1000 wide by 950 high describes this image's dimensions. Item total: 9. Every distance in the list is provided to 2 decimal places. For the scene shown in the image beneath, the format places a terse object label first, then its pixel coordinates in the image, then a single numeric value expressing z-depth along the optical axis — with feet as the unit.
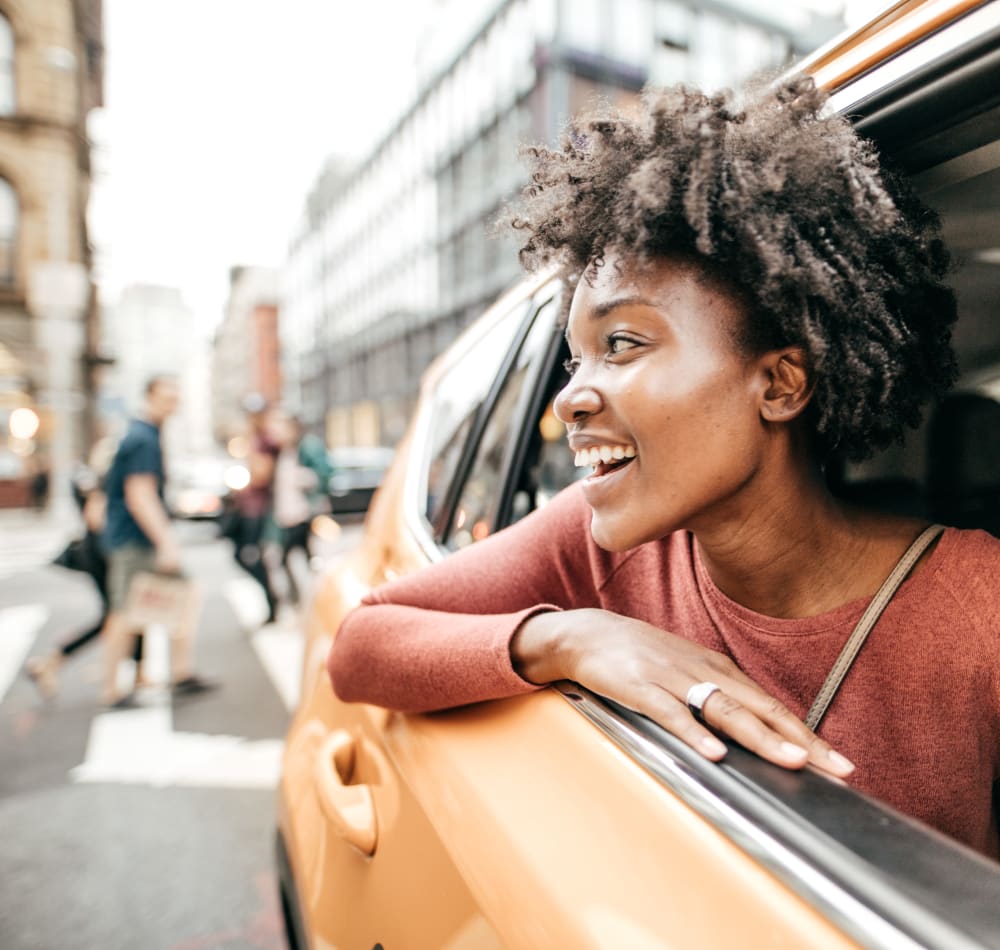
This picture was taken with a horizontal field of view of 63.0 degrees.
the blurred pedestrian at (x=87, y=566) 15.37
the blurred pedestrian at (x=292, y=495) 21.59
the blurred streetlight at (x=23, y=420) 62.44
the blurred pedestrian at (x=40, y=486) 57.67
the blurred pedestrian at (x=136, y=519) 14.20
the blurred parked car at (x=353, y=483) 47.47
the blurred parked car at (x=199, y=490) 48.78
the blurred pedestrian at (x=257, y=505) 21.07
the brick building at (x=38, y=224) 61.31
